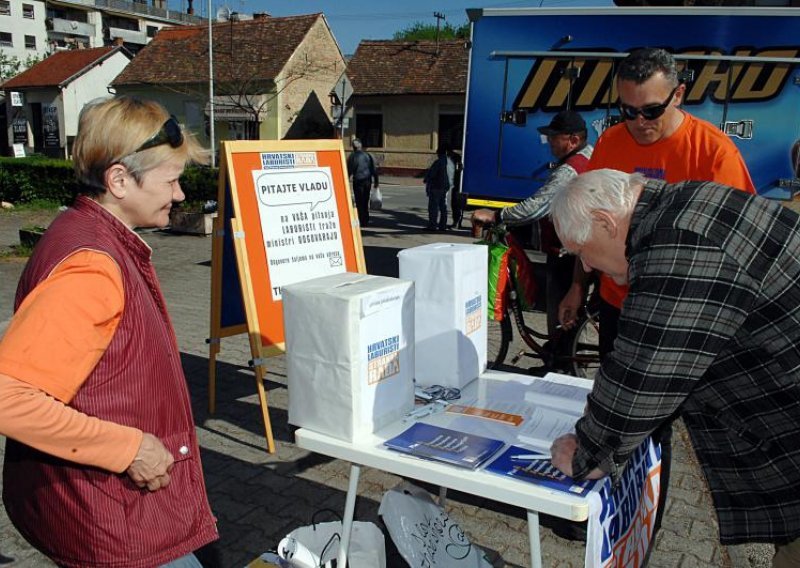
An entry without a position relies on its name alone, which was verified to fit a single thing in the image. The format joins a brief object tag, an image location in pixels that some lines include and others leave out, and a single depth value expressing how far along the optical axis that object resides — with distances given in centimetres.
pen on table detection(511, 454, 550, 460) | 202
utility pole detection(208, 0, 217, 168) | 3094
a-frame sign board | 414
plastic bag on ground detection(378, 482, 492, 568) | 234
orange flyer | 231
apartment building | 6212
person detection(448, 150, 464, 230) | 1435
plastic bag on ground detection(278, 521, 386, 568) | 233
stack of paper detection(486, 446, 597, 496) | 183
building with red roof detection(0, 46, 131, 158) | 4475
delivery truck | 757
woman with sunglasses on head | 146
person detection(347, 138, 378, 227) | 1449
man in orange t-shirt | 289
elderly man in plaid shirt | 152
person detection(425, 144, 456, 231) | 1431
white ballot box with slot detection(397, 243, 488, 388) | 249
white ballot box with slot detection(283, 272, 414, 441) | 203
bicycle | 477
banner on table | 180
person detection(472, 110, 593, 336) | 432
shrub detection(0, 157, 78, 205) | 1742
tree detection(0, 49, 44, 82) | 5394
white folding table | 177
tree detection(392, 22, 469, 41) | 7806
